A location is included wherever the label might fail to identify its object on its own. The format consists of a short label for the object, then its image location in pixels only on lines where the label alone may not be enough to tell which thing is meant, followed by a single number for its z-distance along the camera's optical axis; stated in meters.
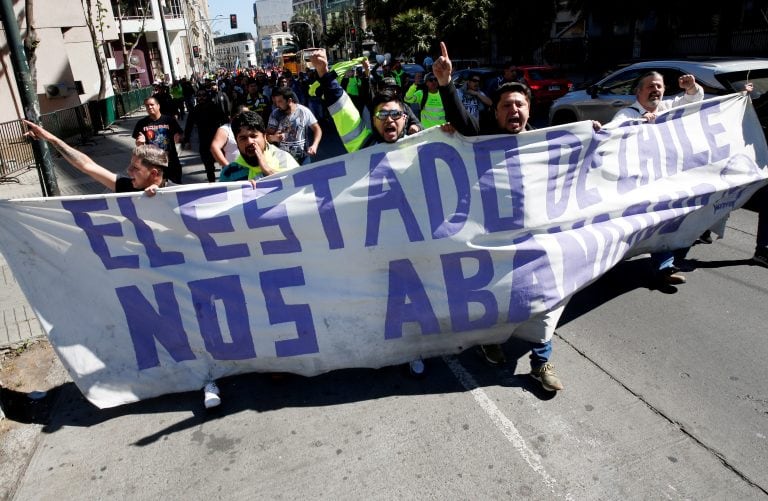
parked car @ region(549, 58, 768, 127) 7.11
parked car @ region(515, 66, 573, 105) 15.59
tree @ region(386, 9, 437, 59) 31.00
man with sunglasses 3.79
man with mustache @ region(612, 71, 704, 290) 4.63
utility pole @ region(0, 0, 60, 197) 4.97
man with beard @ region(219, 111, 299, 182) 3.89
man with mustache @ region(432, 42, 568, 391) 3.47
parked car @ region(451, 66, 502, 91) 14.80
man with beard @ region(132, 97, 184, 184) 6.52
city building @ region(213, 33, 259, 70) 151.25
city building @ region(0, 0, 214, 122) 15.95
